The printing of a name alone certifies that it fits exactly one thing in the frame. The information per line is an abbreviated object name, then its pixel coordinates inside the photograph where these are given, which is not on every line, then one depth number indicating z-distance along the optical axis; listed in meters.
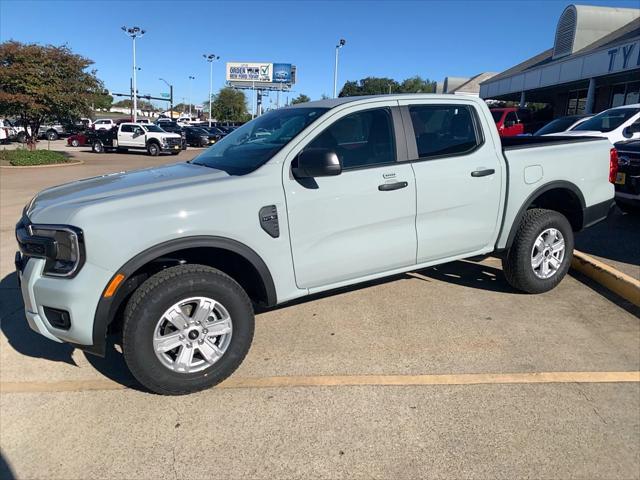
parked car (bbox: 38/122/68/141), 39.32
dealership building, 20.03
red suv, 17.84
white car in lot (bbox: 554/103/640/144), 10.21
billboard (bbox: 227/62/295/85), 79.06
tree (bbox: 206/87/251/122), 85.50
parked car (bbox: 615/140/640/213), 6.66
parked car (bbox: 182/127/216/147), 34.88
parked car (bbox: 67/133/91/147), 31.59
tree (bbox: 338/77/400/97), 88.38
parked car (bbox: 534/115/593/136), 12.90
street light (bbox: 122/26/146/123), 43.25
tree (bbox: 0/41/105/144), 17.48
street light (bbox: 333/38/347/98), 47.33
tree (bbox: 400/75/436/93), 94.75
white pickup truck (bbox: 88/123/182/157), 24.84
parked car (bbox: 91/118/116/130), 41.31
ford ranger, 2.82
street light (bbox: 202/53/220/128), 68.12
